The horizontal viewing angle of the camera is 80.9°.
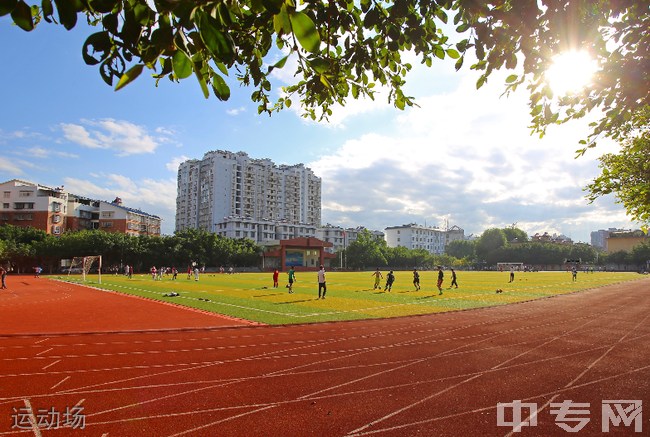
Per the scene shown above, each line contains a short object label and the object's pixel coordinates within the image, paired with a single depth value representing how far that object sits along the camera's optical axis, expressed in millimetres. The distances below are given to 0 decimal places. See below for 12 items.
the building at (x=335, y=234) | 133875
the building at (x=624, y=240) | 109500
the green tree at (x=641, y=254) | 94125
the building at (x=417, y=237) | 161625
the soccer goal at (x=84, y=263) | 42419
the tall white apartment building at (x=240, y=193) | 118875
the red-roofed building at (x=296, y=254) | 82562
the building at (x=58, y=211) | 72500
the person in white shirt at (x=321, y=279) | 22750
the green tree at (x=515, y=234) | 148738
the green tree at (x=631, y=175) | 12633
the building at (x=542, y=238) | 152750
